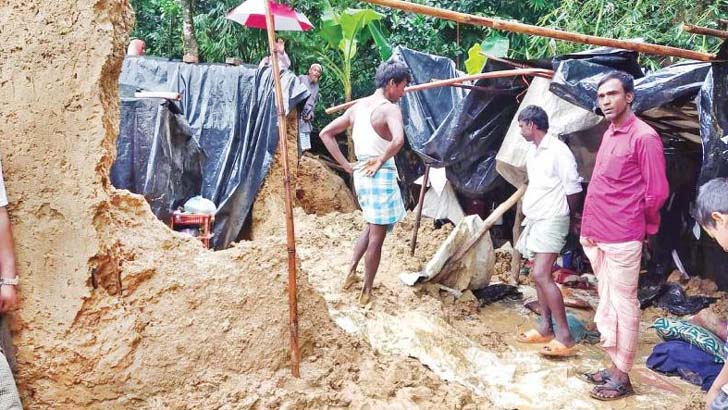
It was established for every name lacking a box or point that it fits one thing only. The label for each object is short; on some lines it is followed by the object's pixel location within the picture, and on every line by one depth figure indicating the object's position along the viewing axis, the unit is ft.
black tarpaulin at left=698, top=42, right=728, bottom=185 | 9.80
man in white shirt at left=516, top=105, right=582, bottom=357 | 13.28
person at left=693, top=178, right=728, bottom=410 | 6.54
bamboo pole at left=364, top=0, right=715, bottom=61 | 10.00
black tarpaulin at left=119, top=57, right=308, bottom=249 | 23.03
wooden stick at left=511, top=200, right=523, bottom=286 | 19.69
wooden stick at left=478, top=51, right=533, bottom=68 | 15.26
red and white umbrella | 28.71
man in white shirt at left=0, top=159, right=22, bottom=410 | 6.37
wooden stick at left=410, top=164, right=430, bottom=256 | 20.35
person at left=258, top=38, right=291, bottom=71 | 28.92
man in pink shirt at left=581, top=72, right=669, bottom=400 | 10.59
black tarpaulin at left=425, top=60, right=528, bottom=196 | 17.57
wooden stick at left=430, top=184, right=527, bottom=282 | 17.19
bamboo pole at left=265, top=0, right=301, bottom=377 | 8.94
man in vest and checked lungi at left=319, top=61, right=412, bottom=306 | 13.99
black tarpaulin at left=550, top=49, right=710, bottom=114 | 11.61
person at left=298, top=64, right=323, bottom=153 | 30.14
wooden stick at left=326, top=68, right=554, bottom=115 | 14.37
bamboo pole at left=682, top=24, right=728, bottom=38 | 9.05
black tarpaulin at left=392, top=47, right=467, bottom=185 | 21.04
